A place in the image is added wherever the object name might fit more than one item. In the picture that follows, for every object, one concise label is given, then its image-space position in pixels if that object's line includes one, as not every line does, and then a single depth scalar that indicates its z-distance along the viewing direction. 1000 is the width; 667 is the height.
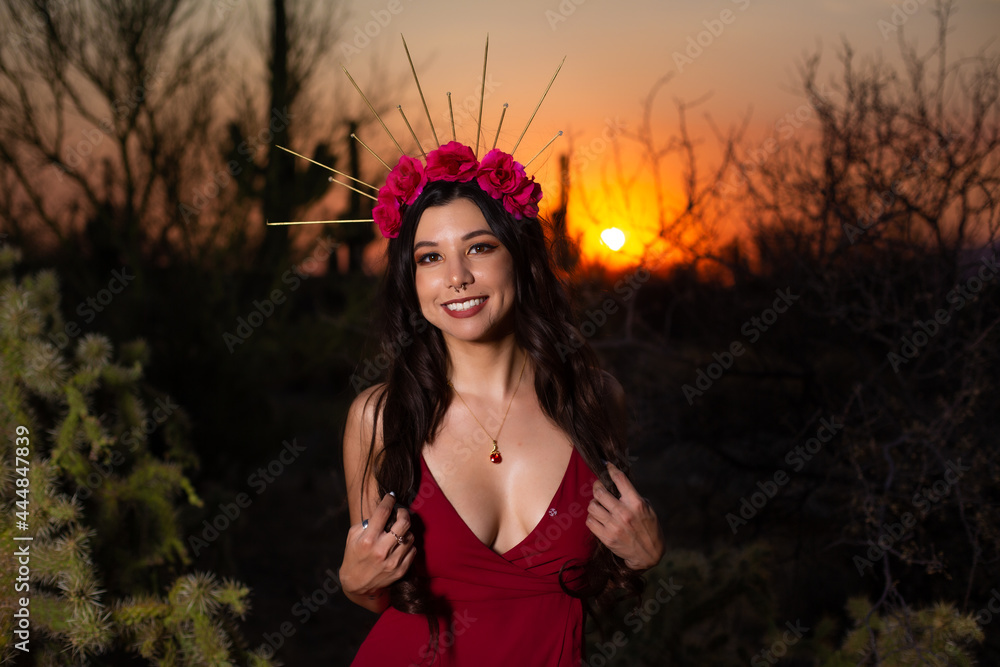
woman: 1.96
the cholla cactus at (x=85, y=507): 2.25
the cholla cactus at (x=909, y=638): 2.84
